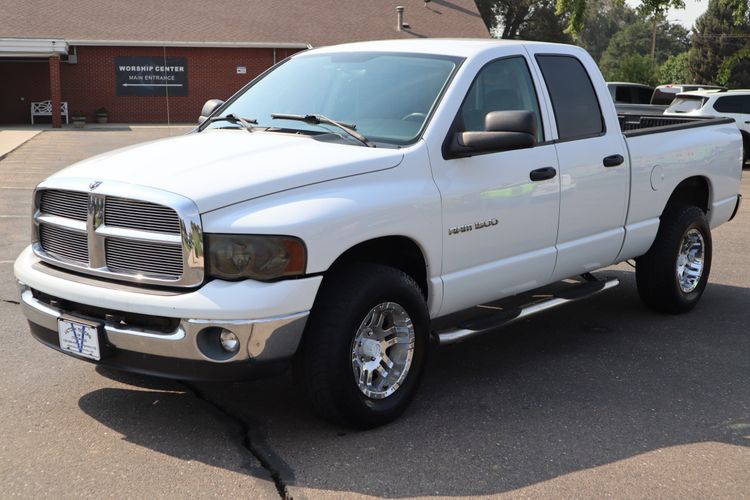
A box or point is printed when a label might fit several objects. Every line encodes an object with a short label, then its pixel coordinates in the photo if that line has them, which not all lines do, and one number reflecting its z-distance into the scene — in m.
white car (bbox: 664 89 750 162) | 21.00
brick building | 36.62
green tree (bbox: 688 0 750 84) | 63.75
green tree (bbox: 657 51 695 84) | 64.00
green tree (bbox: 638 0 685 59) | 22.70
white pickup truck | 4.22
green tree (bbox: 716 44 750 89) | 63.59
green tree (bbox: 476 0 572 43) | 60.06
